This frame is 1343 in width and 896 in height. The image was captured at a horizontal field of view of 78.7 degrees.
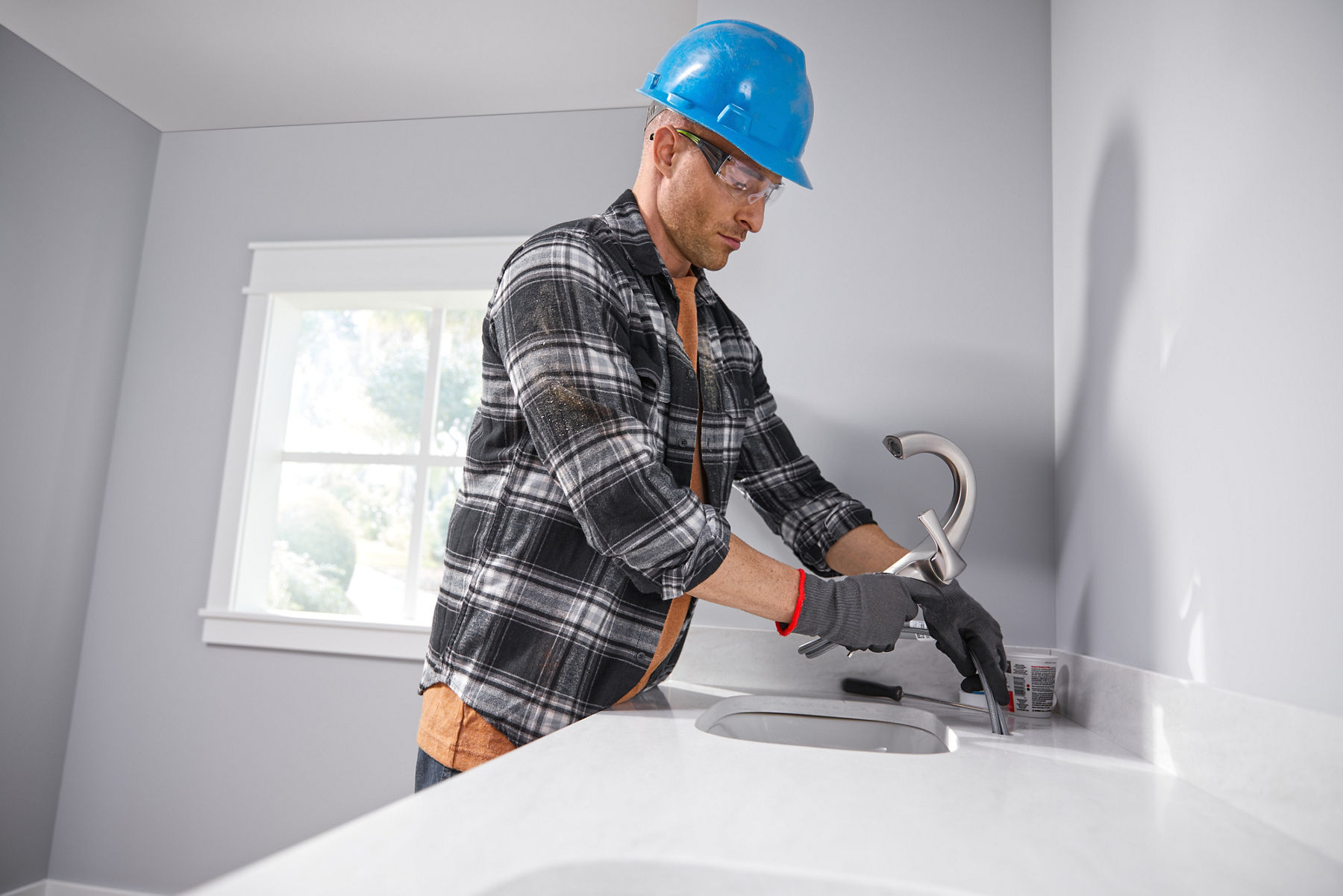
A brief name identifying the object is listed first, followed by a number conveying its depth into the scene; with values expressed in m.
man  0.89
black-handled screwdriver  1.20
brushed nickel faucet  1.08
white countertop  0.41
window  2.57
